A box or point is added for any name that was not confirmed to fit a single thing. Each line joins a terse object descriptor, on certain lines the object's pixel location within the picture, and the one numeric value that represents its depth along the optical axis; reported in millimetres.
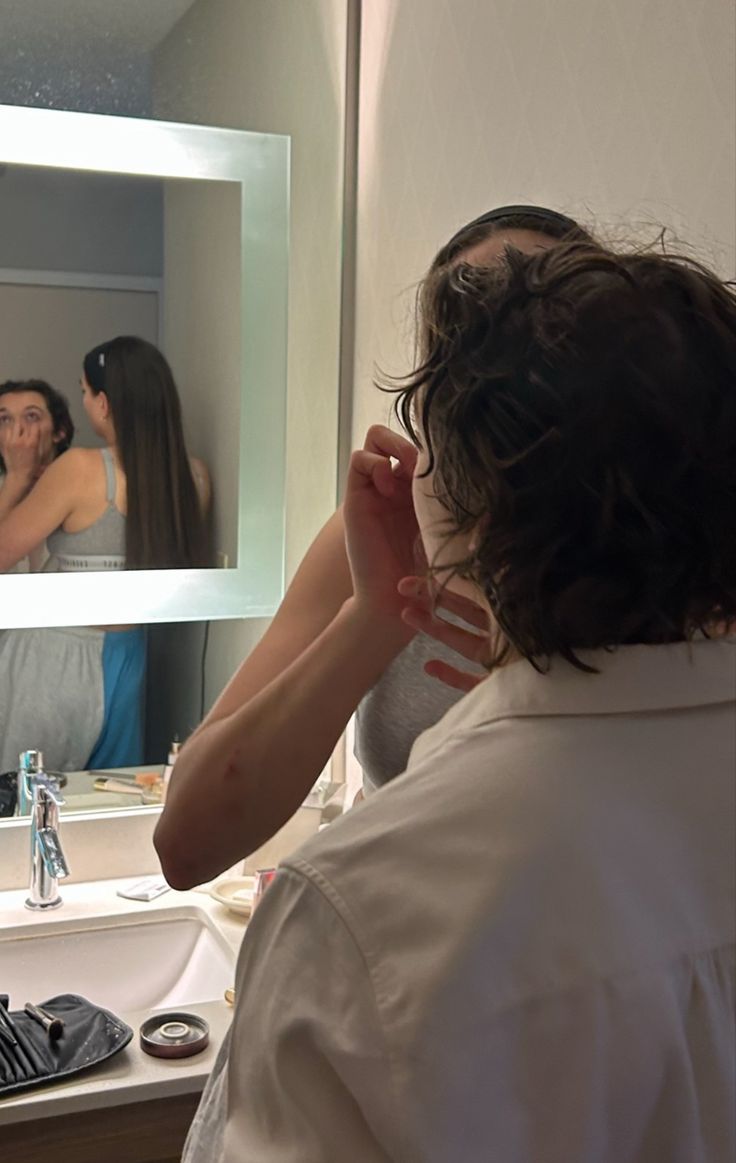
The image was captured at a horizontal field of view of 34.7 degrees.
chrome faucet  1751
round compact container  1384
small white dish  1759
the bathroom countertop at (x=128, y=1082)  1283
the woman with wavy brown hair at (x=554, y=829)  434
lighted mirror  1798
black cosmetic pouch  1310
